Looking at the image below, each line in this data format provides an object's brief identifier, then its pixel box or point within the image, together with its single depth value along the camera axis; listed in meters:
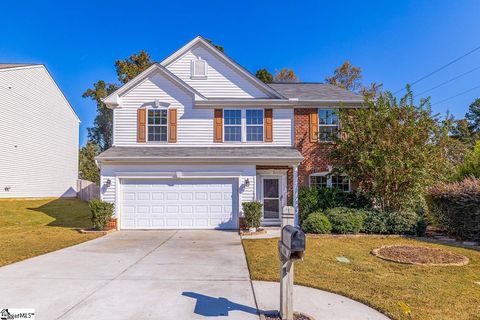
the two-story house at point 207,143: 13.61
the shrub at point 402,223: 12.09
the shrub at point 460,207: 10.76
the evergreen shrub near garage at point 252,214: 12.62
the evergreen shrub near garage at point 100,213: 12.66
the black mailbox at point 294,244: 4.07
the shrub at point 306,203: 13.95
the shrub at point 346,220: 11.92
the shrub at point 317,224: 12.00
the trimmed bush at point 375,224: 12.17
